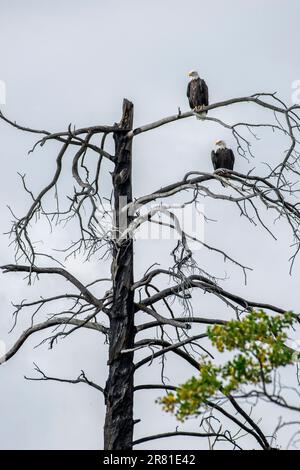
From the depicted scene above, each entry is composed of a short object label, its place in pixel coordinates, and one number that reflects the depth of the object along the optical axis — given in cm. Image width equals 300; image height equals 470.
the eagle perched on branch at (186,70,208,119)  2059
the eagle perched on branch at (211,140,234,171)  2044
